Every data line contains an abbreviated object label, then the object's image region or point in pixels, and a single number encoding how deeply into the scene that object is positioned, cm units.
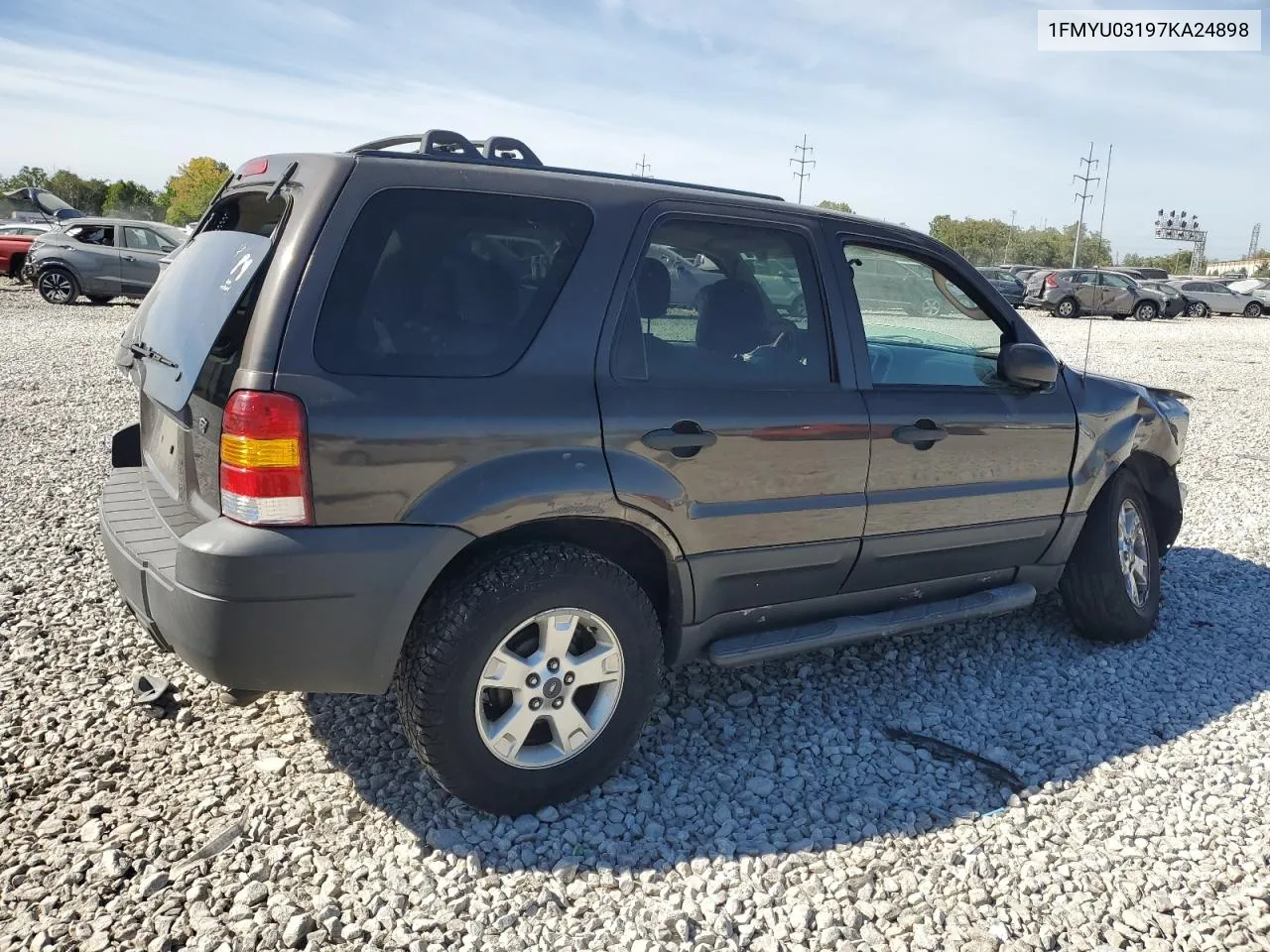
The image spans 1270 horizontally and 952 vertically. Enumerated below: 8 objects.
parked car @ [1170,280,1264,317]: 3603
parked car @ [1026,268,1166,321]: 2831
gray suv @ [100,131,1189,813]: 251
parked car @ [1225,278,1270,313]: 3656
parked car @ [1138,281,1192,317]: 3262
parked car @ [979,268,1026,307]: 3019
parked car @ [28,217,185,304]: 1788
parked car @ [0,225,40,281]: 2183
